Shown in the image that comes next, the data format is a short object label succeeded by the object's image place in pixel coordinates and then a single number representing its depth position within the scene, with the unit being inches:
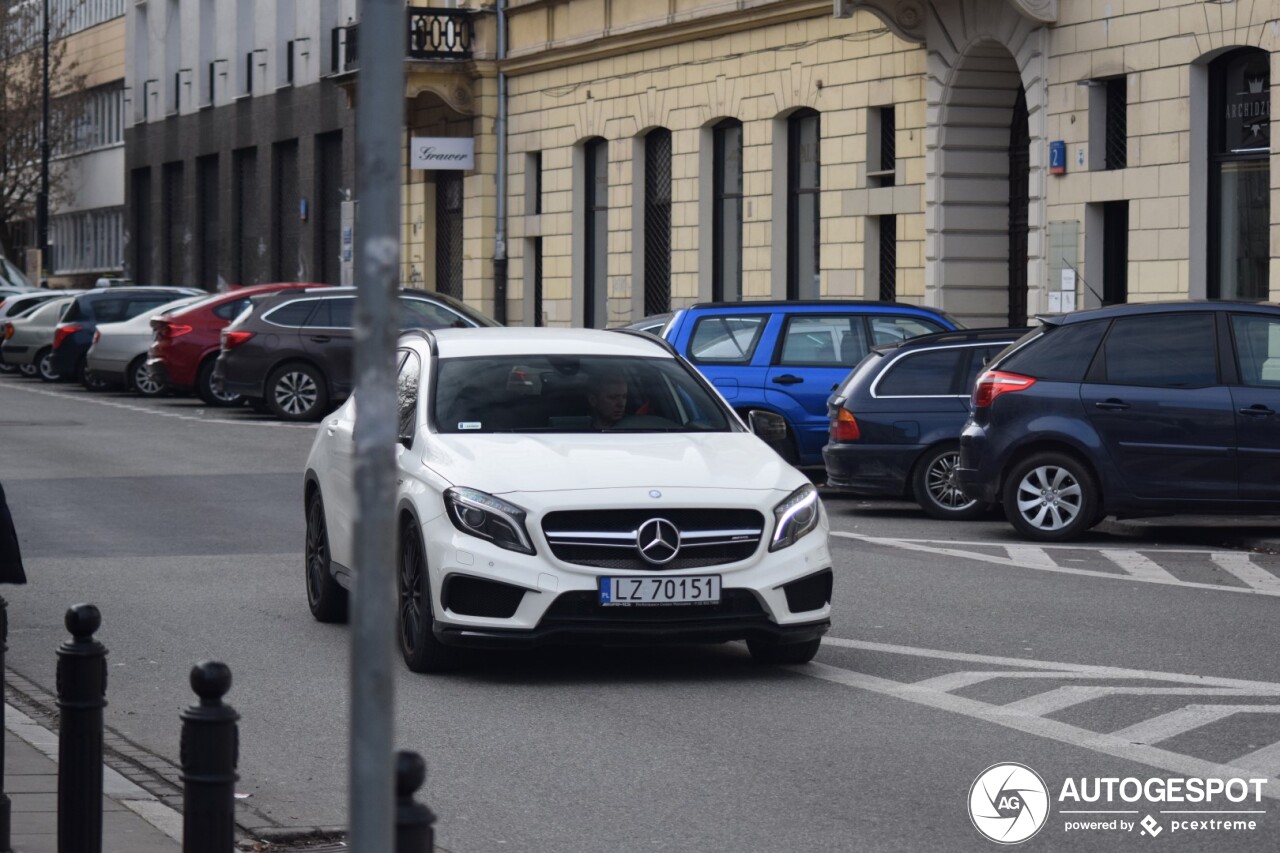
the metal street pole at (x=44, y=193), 2578.7
